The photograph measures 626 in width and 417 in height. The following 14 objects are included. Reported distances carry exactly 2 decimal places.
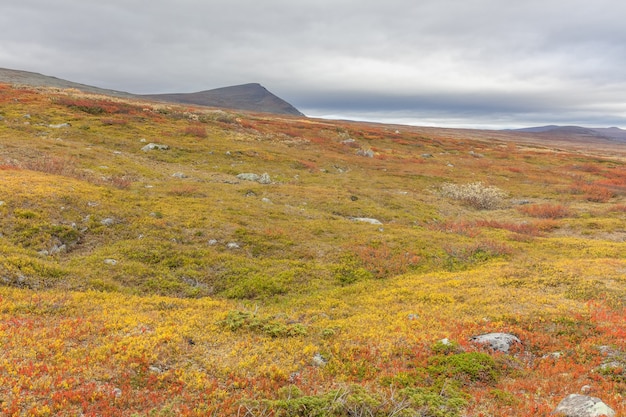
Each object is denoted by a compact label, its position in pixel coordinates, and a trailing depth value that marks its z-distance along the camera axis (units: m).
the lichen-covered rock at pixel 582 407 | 6.51
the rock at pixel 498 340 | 9.37
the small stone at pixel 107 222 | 17.34
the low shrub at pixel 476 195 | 36.34
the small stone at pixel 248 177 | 34.84
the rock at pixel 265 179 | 34.41
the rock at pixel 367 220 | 24.52
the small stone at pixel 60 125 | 41.88
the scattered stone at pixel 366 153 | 61.38
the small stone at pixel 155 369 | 7.74
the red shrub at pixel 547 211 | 32.25
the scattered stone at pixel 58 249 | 14.43
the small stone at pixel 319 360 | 8.75
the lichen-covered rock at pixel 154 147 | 39.47
